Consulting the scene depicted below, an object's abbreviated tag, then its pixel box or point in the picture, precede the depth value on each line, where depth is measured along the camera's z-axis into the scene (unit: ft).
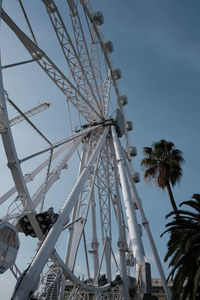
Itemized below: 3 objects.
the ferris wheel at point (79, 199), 32.91
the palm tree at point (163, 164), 77.36
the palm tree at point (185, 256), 47.26
